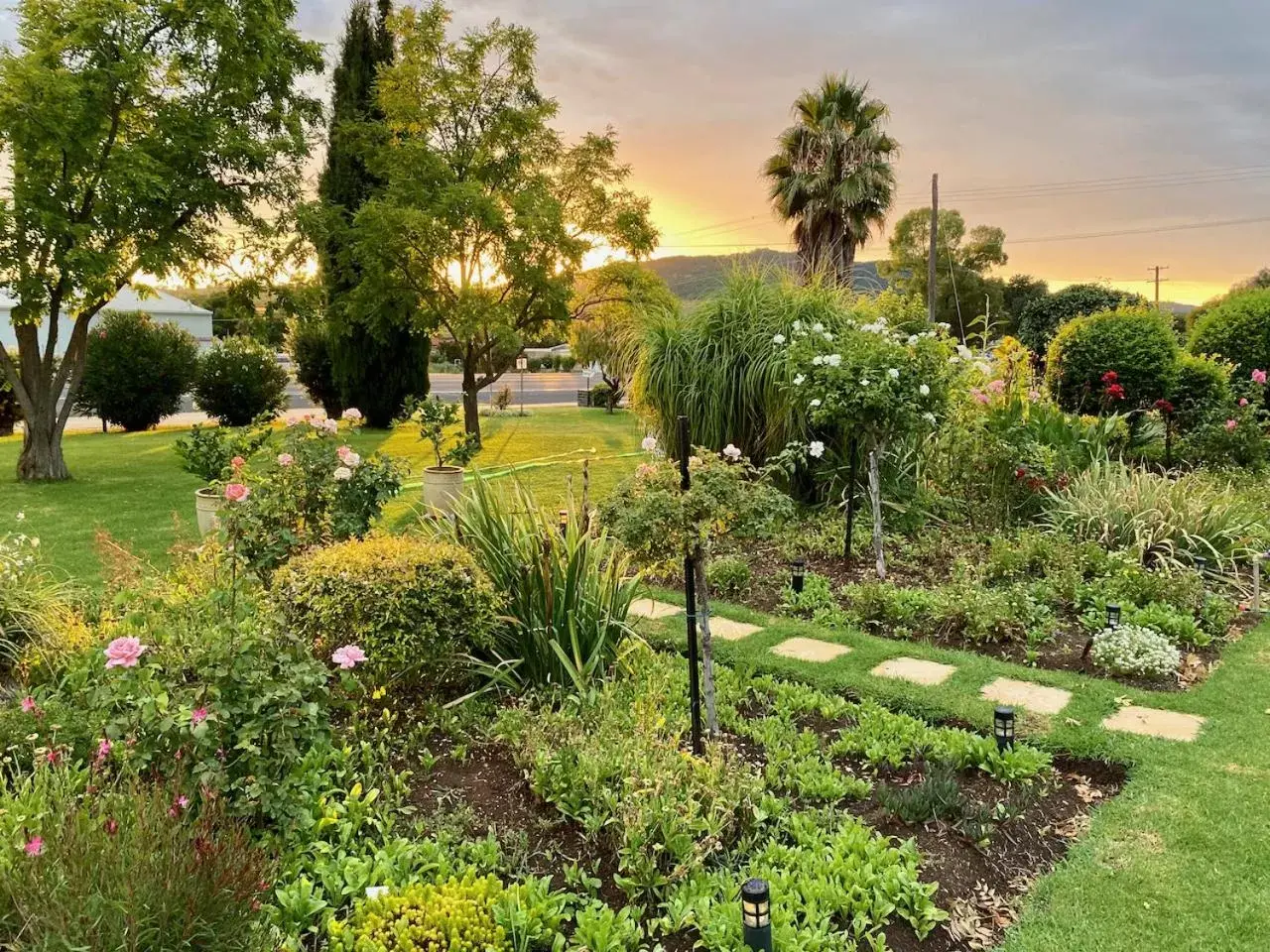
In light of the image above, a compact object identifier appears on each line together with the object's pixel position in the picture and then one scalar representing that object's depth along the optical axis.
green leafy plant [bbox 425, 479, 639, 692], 3.29
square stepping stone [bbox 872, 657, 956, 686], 3.59
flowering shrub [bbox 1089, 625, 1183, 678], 3.58
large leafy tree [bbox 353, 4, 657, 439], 11.42
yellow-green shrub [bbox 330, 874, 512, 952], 1.77
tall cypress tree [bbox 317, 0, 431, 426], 13.35
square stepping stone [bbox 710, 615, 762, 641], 4.21
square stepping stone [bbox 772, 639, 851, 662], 3.89
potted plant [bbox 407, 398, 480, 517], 7.07
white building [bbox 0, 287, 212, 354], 29.46
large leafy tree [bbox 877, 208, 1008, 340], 35.22
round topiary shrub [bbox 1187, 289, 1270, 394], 9.91
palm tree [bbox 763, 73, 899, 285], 16.28
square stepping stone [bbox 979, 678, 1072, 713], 3.29
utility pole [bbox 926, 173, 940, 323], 23.23
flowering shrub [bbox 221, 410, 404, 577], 3.53
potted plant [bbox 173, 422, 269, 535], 5.76
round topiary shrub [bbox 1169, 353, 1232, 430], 8.45
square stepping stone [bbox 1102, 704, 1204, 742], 3.06
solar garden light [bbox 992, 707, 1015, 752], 2.78
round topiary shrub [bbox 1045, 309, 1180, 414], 8.72
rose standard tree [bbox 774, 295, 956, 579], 5.09
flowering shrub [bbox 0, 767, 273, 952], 1.45
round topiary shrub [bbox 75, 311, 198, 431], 14.26
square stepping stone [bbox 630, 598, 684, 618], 4.57
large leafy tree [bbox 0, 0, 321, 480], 8.34
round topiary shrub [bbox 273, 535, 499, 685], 2.84
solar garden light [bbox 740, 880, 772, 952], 1.73
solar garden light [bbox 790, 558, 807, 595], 4.84
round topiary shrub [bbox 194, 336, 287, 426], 14.96
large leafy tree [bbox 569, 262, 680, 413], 12.44
